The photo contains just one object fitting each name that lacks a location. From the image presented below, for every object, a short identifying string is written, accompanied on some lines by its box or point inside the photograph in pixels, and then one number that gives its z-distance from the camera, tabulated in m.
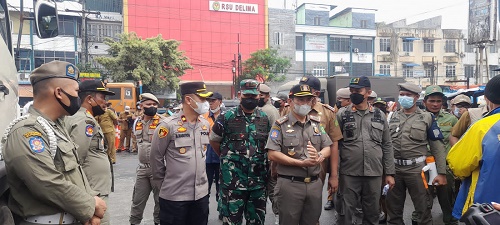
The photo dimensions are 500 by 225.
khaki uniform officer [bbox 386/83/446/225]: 4.45
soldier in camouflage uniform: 3.85
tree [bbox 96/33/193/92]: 26.23
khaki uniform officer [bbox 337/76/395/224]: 4.20
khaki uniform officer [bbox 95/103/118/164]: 8.86
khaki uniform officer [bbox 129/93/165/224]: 4.73
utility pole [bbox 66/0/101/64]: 32.95
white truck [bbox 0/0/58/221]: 2.07
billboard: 24.08
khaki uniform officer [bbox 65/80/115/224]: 3.17
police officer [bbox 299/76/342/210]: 4.09
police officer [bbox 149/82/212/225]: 3.44
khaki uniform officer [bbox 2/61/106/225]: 1.93
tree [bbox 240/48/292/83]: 34.88
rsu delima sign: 40.94
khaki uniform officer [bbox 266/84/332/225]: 3.56
